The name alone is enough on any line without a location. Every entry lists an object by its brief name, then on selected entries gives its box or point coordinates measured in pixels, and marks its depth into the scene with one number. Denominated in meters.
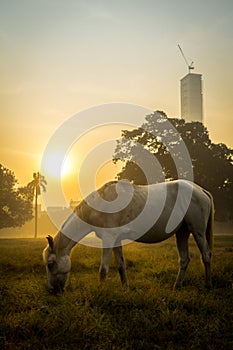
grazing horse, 7.88
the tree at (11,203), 55.74
